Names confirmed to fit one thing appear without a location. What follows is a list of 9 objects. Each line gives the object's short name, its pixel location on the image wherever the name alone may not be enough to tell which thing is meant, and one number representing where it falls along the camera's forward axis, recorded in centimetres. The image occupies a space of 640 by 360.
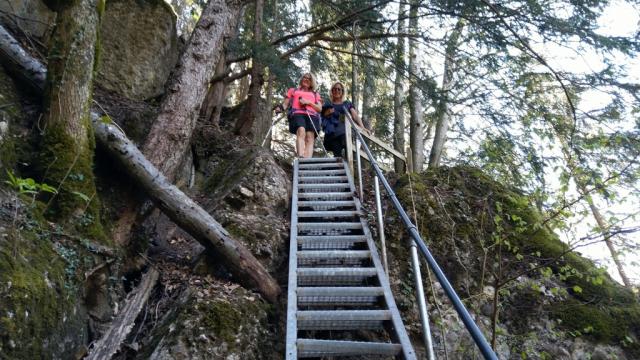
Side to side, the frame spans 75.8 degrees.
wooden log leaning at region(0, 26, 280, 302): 400
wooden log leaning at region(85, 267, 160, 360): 300
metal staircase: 304
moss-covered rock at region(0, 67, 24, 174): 333
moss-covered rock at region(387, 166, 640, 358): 457
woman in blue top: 751
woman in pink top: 741
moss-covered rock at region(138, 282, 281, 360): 309
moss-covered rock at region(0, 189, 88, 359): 234
